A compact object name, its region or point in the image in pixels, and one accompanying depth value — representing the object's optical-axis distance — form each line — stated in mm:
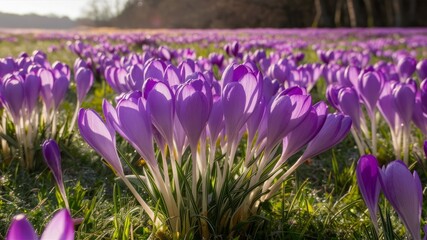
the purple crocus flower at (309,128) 356
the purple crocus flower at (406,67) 831
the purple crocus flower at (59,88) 550
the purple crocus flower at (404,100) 491
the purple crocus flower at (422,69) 825
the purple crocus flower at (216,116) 359
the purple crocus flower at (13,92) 479
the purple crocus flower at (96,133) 336
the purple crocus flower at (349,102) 508
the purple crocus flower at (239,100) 349
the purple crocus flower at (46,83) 539
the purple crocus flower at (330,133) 373
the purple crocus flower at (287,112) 351
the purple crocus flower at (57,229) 222
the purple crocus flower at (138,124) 329
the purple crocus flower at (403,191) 304
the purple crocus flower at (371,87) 532
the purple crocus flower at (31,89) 503
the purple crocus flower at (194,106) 331
